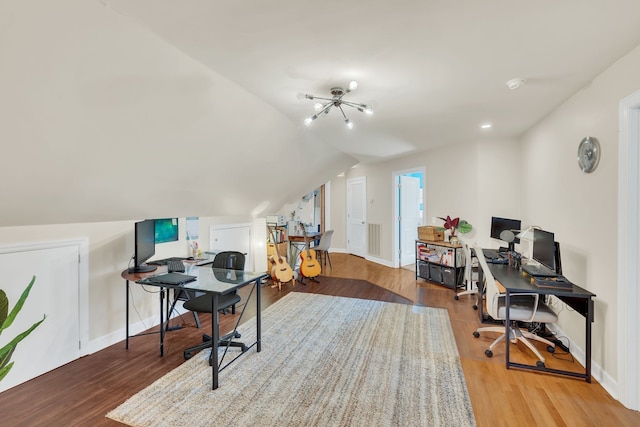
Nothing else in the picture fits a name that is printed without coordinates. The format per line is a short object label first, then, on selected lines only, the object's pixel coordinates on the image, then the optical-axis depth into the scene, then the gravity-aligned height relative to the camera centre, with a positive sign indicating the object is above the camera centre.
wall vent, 6.88 -0.57
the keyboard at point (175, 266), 2.96 -0.55
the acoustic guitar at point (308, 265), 5.21 -0.90
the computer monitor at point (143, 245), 2.77 -0.32
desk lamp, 3.18 -0.21
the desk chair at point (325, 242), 5.99 -0.57
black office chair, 2.70 -0.86
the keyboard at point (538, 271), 2.61 -0.51
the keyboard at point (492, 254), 3.67 -0.51
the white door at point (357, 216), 7.42 -0.06
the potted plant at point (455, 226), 4.76 -0.19
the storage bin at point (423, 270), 5.08 -0.96
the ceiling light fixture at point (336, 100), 2.50 +1.01
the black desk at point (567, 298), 2.27 -0.67
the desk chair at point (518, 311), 2.59 -0.85
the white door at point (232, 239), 4.42 -0.41
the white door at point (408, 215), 6.40 -0.02
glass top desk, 2.23 -0.60
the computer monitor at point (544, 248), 2.74 -0.33
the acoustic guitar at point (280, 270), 4.83 -0.93
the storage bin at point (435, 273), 4.86 -0.96
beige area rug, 1.94 -1.30
